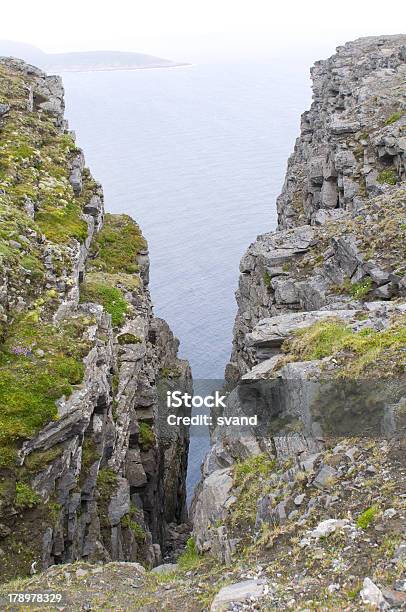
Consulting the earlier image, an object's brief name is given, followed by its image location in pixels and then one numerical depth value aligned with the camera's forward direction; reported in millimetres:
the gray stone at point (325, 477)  16417
